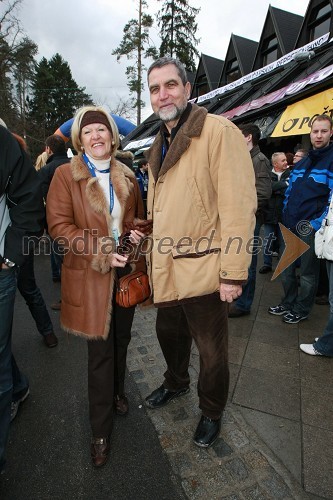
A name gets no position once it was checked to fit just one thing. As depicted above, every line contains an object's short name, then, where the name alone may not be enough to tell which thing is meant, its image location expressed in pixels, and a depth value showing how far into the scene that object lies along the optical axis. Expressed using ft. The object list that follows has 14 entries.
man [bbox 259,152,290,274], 15.96
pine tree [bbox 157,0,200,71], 73.87
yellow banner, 21.68
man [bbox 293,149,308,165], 18.10
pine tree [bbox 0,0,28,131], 63.09
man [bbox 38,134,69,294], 12.26
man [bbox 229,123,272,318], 11.64
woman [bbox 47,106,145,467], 6.05
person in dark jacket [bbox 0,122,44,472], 5.29
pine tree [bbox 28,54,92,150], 116.16
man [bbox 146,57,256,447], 5.50
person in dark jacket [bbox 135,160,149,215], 28.32
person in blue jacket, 10.23
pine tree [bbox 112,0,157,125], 68.69
